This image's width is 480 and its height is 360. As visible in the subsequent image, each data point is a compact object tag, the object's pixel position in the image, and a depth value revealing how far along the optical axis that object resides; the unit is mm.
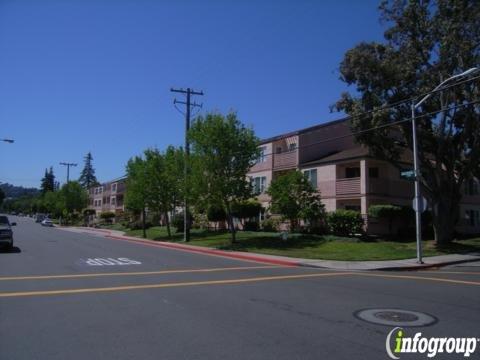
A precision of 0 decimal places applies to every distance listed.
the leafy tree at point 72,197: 88562
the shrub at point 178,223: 46088
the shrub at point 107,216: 84375
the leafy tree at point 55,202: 90625
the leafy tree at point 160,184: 40469
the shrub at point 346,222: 31597
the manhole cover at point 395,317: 8094
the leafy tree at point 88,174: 156250
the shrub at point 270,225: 37625
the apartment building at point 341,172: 33656
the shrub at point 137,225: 58300
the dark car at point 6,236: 23391
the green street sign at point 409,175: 20886
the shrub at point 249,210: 39750
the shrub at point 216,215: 42762
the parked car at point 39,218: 99225
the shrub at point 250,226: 40281
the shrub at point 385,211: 31734
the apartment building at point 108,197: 94000
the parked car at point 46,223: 78056
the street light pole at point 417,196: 20656
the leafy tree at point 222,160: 29594
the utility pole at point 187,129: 33094
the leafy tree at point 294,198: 31141
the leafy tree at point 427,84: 25484
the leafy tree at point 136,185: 40956
